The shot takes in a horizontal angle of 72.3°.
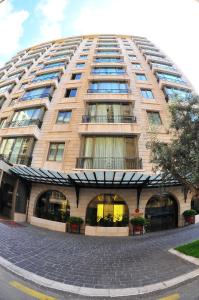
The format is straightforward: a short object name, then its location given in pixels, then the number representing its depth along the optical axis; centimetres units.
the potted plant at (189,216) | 1099
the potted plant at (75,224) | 961
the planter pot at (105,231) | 929
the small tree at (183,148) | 601
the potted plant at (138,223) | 954
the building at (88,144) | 1019
